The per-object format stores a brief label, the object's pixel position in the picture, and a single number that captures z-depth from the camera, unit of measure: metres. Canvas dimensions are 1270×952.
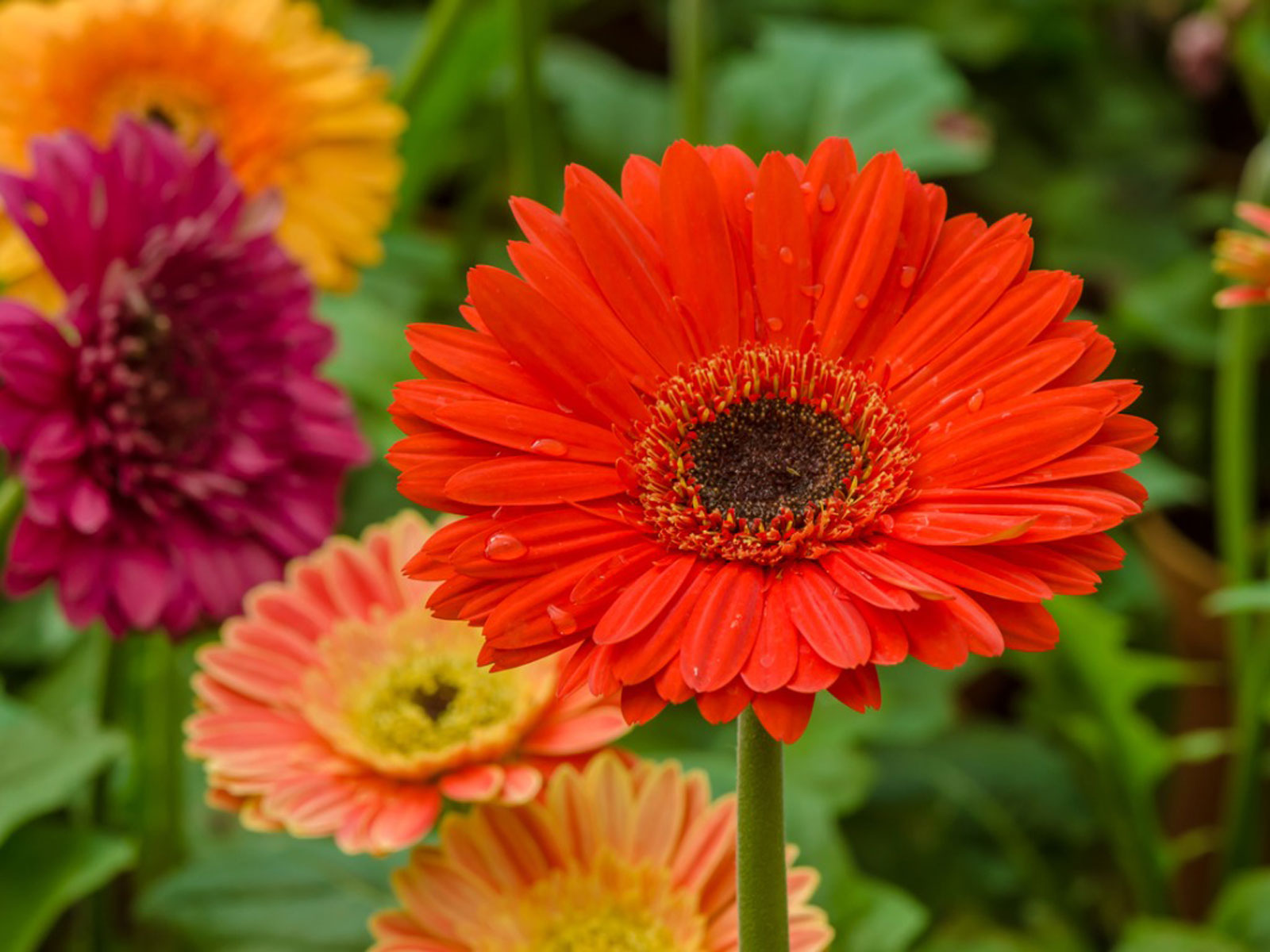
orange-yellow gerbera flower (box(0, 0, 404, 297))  0.67
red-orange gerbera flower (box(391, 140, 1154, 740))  0.44
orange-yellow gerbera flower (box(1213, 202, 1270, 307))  0.53
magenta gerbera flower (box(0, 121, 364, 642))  0.56
